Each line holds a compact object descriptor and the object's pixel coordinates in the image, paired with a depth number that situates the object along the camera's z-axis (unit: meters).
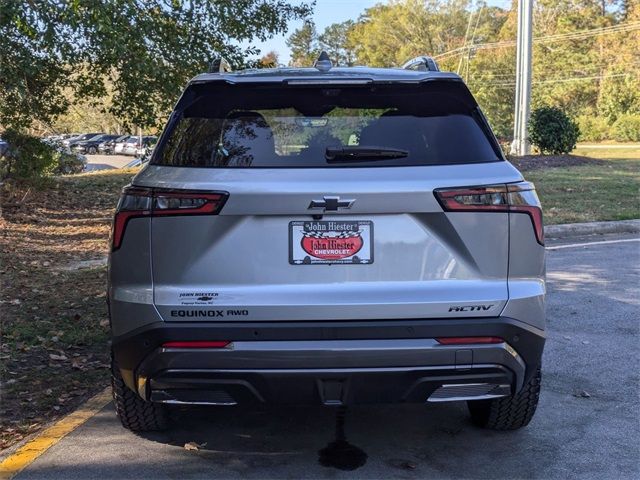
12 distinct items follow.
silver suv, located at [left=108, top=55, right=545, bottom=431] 3.08
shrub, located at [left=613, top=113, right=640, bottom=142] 47.84
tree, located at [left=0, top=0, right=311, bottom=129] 9.01
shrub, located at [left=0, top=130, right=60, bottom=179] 14.28
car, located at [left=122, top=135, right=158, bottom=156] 52.32
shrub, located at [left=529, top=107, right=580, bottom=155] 22.92
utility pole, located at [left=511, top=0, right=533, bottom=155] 23.30
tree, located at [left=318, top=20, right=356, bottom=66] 80.50
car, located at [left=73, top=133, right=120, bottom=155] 57.42
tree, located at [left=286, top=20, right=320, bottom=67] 76.00
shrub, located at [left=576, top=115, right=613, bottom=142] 52.03
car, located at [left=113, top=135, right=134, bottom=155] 58.56
